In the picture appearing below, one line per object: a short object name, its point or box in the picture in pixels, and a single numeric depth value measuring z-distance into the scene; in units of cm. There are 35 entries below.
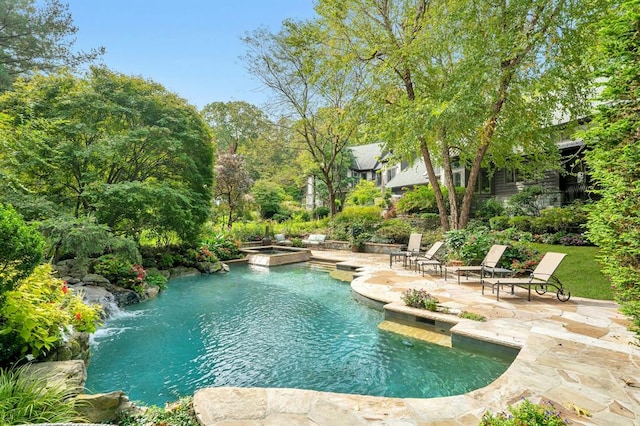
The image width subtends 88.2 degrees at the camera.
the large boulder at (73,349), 402
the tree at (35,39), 1516
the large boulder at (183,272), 1216
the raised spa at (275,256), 1499
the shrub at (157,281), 1036
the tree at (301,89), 1995
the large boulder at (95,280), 859
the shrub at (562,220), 1262
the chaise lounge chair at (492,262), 850
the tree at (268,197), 2842
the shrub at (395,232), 1709
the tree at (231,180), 2105
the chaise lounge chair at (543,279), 716
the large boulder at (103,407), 312
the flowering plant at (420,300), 659
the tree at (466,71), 1040
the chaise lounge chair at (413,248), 1194
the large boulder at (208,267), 1295
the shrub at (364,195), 2783
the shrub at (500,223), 1455
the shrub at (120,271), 916
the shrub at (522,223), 1381
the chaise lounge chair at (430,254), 1118
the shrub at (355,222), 1839
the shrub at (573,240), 1171
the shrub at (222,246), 1508
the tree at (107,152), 921
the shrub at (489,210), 1688
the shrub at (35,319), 352
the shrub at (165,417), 309
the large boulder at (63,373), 327
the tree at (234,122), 3922
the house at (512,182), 1545
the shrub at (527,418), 260
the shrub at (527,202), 1564
